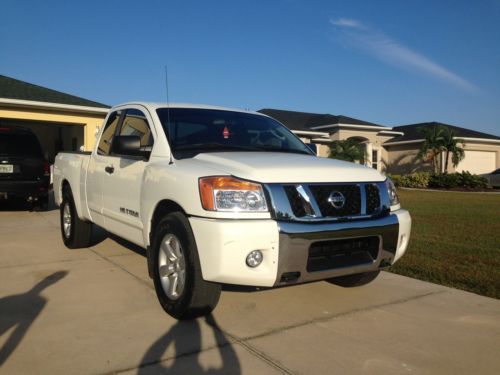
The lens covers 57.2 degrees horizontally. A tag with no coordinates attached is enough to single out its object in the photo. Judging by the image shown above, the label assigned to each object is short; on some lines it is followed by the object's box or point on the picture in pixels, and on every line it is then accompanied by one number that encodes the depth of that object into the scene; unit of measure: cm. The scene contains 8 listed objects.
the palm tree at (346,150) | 2683
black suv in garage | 990
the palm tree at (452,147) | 3123
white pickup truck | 332
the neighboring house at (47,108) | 1700
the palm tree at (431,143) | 3109
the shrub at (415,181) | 2706
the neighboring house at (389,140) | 2928
